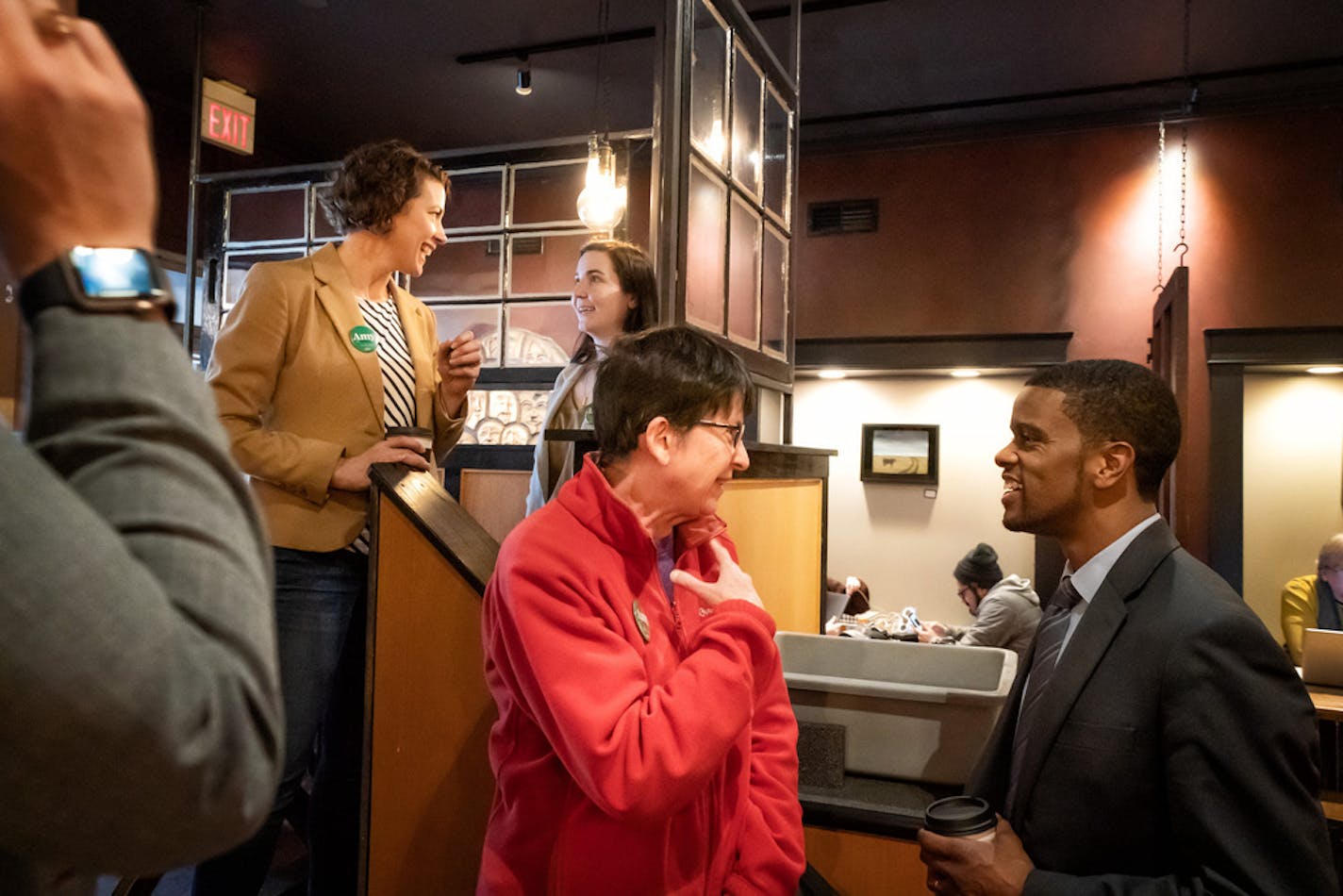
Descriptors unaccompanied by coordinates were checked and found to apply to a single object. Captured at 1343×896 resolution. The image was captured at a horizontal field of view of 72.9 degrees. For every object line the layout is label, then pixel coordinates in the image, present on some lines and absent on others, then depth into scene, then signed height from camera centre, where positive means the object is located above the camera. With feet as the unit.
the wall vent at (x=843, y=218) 22.90 +6.56
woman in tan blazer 5.69 +0.32
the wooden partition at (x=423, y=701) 5.43 -1.43
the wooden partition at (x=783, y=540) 7.83 -0.66
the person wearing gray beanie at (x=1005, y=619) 16.55 -2.53
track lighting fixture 19.71 +8.50
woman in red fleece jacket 3.79 -0.89
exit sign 17.76 +6.89
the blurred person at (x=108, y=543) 1.27 -0.13
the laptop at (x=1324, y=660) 9.20 -1.74
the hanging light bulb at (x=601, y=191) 13.44 +4.22
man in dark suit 3.97 -1.10
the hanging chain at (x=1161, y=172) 20.56 +7.08
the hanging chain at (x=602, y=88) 17.37 +8.69
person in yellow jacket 16.16 -2.04
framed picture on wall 23.29 +0.61
